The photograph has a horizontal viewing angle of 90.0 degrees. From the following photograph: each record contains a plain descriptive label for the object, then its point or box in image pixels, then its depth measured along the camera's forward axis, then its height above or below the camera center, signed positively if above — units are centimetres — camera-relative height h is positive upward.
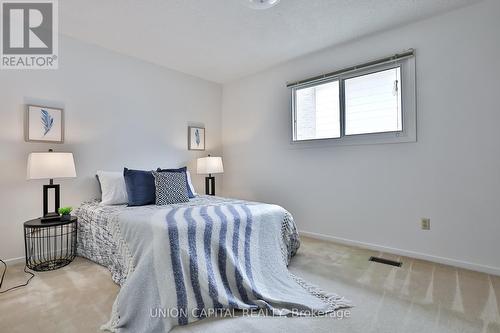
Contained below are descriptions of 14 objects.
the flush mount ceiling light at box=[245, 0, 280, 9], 208 +138
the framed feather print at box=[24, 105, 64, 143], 263 +47
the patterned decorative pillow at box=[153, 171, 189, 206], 274 -24
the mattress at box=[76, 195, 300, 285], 218 -67
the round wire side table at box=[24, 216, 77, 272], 245 -84
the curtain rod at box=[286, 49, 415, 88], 267 +119
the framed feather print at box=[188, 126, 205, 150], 416 +49
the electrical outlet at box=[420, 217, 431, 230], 258 -59
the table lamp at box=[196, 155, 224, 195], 390 +0
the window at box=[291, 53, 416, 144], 271 +76
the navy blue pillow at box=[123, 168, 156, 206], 270 -22
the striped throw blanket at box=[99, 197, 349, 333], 153 -73
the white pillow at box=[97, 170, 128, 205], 281 -24
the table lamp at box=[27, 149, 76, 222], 236 -1
